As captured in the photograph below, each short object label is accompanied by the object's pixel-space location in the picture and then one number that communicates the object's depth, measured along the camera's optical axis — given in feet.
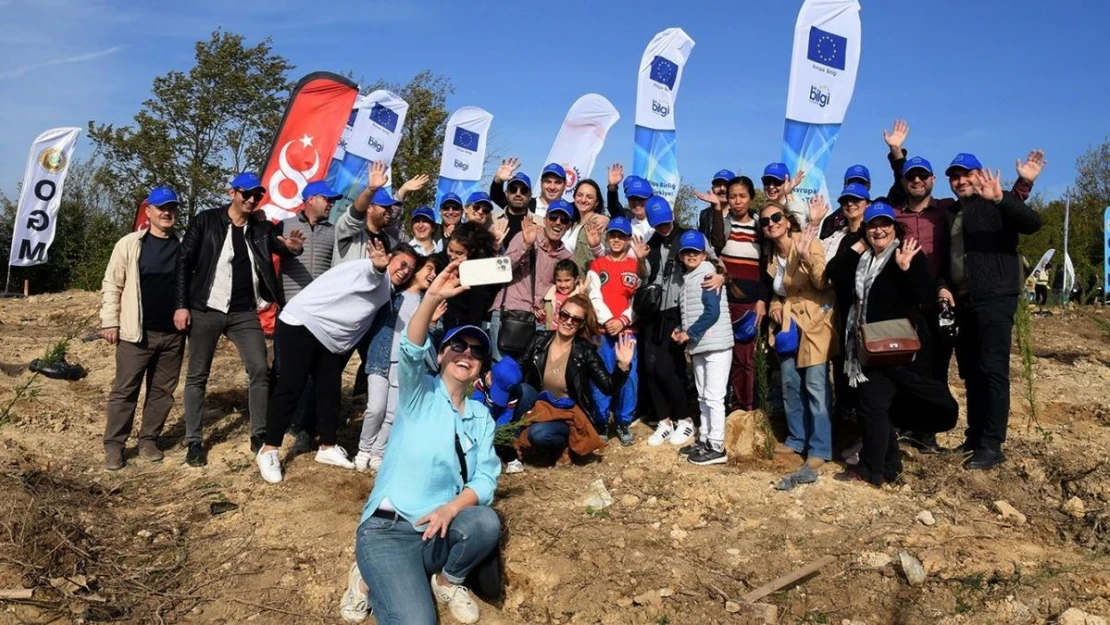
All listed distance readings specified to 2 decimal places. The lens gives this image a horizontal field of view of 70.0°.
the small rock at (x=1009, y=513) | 14.71
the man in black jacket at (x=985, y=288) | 16.55
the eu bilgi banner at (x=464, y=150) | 36.83
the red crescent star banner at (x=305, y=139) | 26.35
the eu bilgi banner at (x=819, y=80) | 24.53
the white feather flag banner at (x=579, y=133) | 32.42
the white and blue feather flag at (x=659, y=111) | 30.83
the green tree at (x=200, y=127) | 72.90
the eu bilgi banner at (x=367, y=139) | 32.48
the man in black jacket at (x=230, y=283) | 17.90
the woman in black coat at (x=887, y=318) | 15.46
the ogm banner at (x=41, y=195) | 43.57
